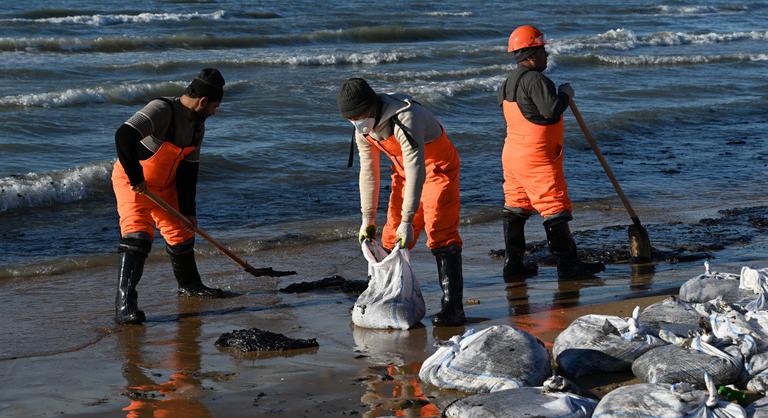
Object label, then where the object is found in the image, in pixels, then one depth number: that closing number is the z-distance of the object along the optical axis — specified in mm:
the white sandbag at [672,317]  11570
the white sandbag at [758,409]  9281
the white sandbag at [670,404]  9109
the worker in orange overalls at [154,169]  13086
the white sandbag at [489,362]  10461
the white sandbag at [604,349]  11062
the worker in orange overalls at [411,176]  12016
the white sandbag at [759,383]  10207
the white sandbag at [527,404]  9391
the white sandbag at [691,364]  10289
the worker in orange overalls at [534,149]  14461
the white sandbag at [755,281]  12344
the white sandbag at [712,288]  12891
